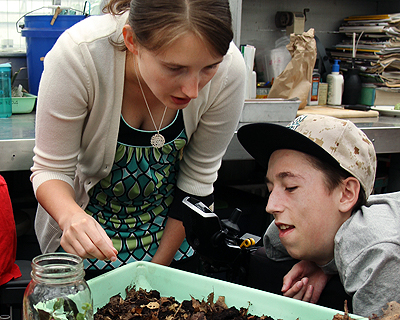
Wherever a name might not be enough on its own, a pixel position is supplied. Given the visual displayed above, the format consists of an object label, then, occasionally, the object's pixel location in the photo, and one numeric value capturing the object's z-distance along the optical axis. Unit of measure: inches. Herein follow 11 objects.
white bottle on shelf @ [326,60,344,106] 106.7
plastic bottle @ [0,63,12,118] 78.0
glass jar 26.2
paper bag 88.6
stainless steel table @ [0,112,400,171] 60.2
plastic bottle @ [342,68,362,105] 110.0
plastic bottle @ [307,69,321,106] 102.7
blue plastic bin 85.0
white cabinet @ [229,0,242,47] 84.0
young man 40.6
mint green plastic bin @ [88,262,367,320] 31.3
